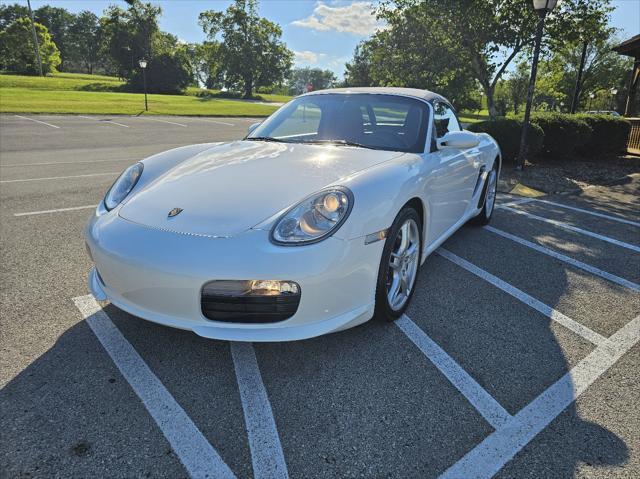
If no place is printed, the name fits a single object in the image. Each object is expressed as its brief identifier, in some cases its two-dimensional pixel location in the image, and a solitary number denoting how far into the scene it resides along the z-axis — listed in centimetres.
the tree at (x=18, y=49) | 5547
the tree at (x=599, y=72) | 4276
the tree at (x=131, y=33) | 5522
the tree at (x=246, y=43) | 5716
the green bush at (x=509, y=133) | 897
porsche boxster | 193
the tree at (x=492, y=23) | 1194
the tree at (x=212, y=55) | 5847
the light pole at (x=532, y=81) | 771
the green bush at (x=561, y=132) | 973
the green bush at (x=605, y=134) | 1111
